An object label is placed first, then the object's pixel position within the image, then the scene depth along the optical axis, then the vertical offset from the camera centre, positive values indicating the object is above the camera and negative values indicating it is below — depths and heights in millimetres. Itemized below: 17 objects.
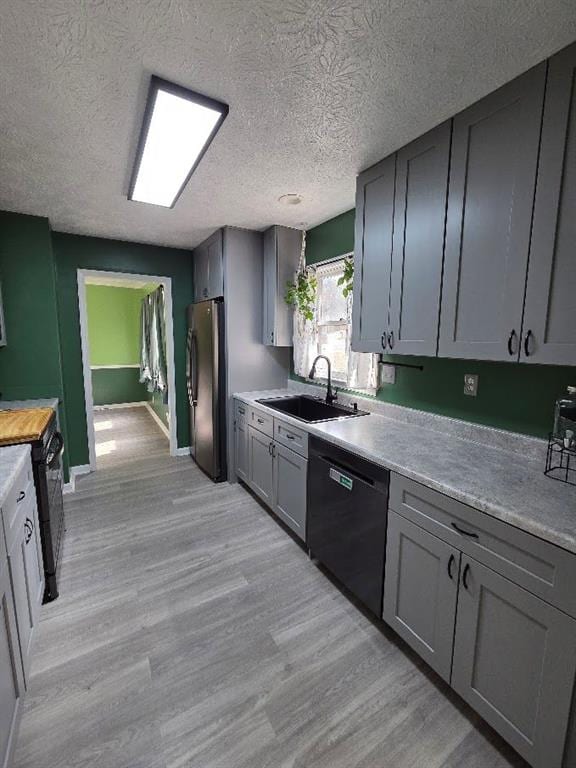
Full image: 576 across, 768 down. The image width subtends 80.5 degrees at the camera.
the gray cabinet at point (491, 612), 1028 -960
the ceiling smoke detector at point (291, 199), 2396 +1003
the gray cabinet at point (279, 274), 3105 +597
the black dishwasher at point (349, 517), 1674 -978
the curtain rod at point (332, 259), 2678 +665
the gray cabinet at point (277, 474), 2352 -1056
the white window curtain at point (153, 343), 4582 -90
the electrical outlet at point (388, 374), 2369 -241
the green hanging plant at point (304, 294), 3014 +396
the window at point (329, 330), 2822 +80
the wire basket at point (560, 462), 1364 -522
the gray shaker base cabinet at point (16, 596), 1175 -1071
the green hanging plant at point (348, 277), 2467 +449
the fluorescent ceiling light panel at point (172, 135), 1403 +972
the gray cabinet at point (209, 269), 3246 +709
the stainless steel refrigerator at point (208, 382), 3219 -446
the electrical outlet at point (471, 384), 1870 -240
